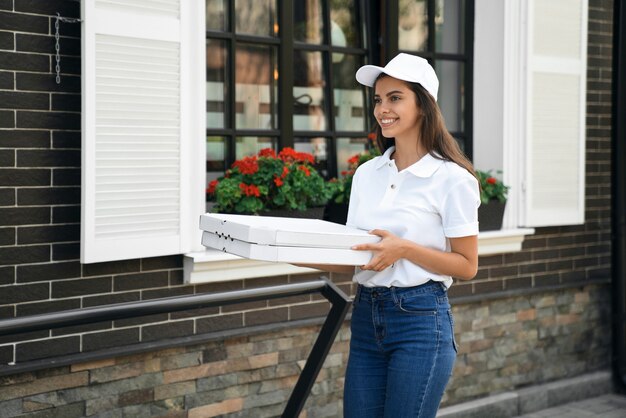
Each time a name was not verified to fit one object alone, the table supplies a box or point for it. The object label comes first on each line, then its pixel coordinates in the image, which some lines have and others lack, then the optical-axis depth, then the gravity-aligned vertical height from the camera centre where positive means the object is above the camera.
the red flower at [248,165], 4.48 +0.05
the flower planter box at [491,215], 5.40 -0.22
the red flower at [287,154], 4.64 +0.11
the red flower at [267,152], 4.62 +0.11
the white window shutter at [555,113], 5.63 +0.39
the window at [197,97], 3.88 +0.37
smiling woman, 2.58 -0.21
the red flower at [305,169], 4.56 +0.03
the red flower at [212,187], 4.54 -0.05
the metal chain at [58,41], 3.79 +0.53
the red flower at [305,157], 4.65 +0.09
